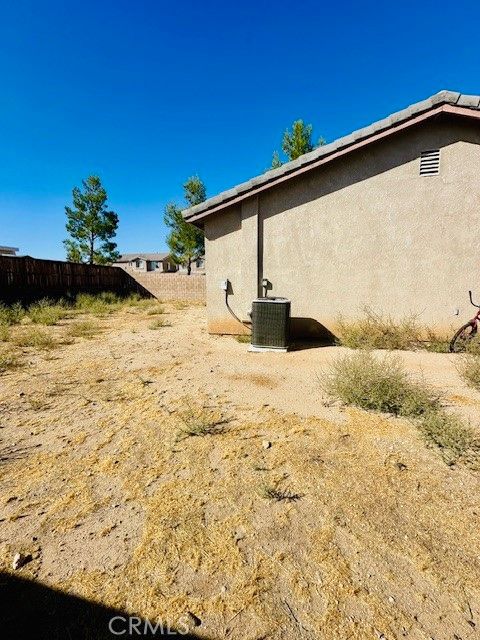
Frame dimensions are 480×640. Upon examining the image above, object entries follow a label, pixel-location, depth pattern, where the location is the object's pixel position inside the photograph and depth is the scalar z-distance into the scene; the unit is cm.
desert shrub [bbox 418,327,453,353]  694
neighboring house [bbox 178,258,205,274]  5191
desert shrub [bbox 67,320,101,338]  884
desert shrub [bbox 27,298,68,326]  1076
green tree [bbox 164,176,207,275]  2936
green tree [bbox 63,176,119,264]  3047
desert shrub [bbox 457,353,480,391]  477
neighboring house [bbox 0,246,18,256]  2556
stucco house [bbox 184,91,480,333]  689
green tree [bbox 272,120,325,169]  1967
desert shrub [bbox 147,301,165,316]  1362
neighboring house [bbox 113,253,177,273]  5922
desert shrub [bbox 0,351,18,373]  575
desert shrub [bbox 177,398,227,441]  352
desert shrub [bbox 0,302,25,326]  1042
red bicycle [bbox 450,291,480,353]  655
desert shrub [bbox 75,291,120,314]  1425
